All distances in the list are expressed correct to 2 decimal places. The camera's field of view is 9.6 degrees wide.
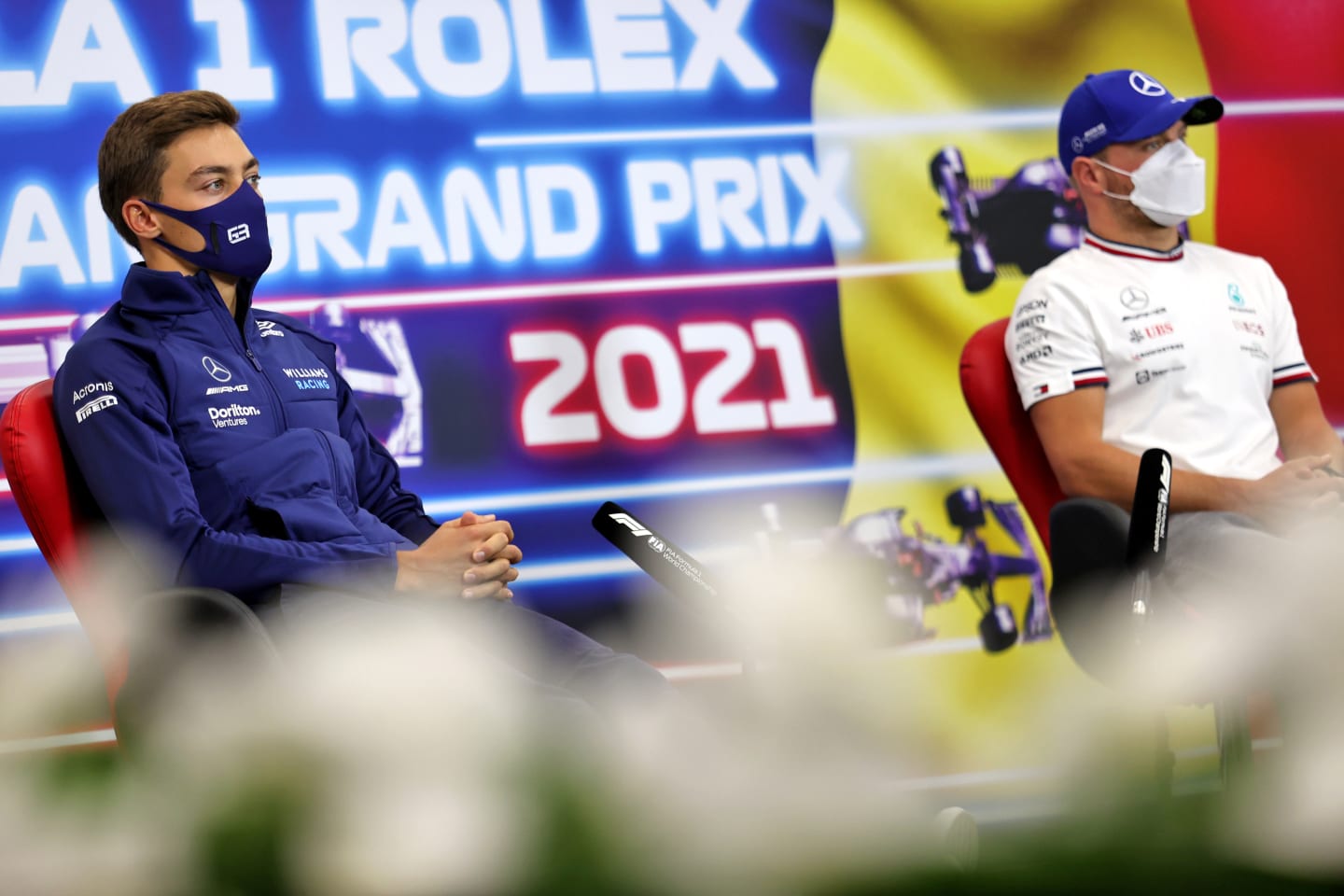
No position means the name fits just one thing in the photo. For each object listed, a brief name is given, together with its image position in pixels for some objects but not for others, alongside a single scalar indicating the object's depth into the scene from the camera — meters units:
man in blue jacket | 9.98
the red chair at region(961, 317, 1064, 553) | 10.45
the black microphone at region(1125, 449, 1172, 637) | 9.89
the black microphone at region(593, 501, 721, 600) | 9.59
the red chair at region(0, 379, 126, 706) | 9.98
